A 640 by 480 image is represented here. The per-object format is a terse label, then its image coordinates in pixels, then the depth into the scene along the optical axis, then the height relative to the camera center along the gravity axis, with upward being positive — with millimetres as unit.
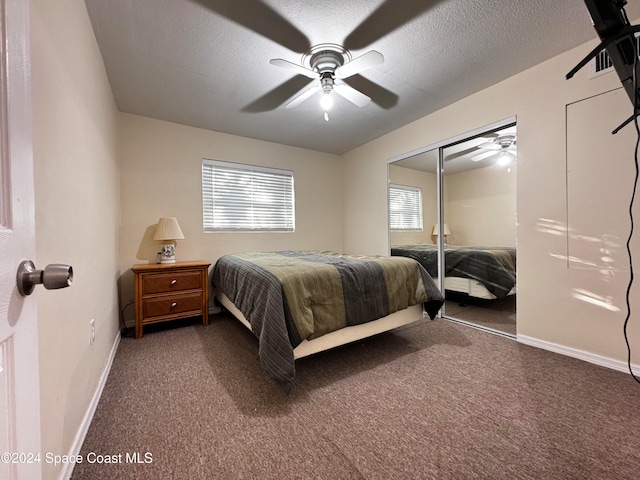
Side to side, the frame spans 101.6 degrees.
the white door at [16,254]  448 -22
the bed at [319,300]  1628 -487
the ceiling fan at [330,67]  1875 +1278
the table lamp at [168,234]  2885 +58
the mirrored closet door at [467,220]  2598 +162
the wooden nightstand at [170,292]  2566 -546
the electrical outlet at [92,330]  1477 -520
